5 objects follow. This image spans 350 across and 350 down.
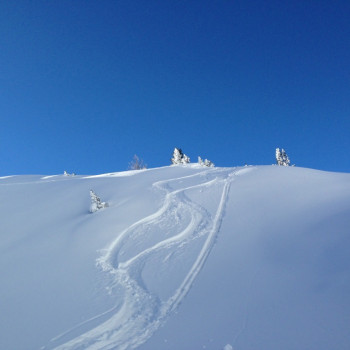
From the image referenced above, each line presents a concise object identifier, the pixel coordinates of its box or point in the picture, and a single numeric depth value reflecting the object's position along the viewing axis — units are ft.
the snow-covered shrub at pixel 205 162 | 68.82
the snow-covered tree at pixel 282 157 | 131.98
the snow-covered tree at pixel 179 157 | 124.31
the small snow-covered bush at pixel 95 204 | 34.65
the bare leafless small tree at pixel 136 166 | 126.80
